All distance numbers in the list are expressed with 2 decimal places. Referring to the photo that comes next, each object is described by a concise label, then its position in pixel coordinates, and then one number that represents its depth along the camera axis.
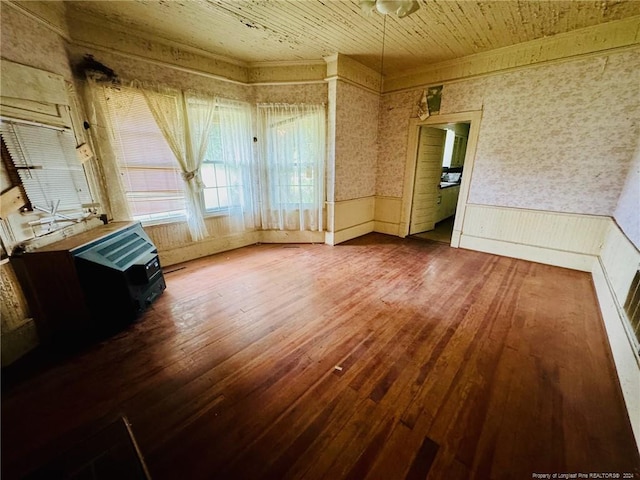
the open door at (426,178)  4.47
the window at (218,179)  3.57
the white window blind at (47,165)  1.90
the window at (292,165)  3.88
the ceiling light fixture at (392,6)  1.81
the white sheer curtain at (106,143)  2.59
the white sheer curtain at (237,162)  3.62
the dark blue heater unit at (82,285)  1.84
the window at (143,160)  2.80
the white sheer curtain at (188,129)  3.03
